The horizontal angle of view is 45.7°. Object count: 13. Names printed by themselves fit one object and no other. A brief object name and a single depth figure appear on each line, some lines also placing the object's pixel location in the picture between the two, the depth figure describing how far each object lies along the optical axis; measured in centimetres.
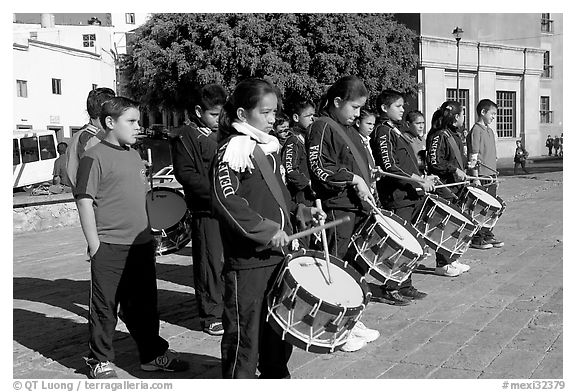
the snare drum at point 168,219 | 600
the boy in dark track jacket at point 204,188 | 566
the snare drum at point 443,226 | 661
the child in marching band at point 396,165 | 639
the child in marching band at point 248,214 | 369
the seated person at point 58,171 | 1477
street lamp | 2804
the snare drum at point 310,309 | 364
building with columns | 3278
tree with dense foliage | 2350
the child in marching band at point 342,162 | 532
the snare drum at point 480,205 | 790
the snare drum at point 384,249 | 529
